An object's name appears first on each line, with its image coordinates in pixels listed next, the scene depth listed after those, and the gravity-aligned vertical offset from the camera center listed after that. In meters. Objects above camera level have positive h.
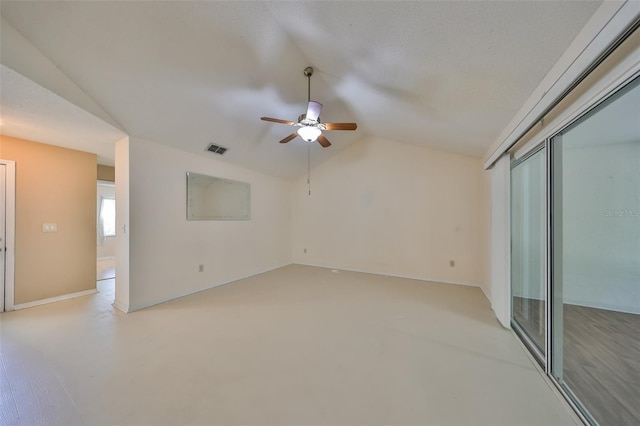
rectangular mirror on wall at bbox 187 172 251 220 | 3.68 +0.29
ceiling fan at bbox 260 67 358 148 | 2.53 +1.03
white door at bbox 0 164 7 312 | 2.88 -0.23
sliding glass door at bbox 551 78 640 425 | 1.40 -0.34
